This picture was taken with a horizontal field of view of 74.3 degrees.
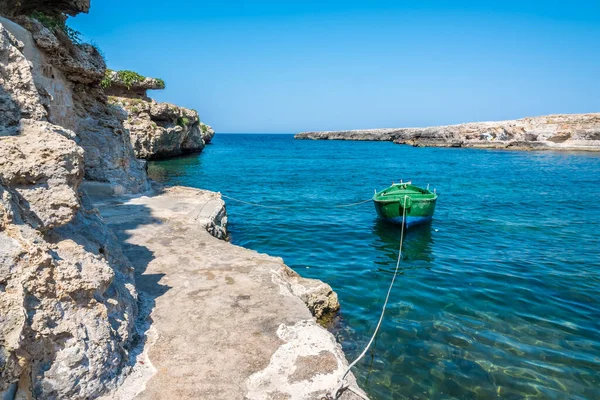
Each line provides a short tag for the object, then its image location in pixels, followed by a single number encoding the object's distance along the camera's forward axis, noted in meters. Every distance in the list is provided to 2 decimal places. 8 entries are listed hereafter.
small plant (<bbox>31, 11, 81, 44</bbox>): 11.70
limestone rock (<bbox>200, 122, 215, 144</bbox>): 72.00
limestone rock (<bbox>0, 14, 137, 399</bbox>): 3.63
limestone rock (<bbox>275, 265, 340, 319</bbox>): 7.59
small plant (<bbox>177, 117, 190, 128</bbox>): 46.47
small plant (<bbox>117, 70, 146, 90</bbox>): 37.88
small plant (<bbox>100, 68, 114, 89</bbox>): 26.06
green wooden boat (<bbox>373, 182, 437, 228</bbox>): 15.54
